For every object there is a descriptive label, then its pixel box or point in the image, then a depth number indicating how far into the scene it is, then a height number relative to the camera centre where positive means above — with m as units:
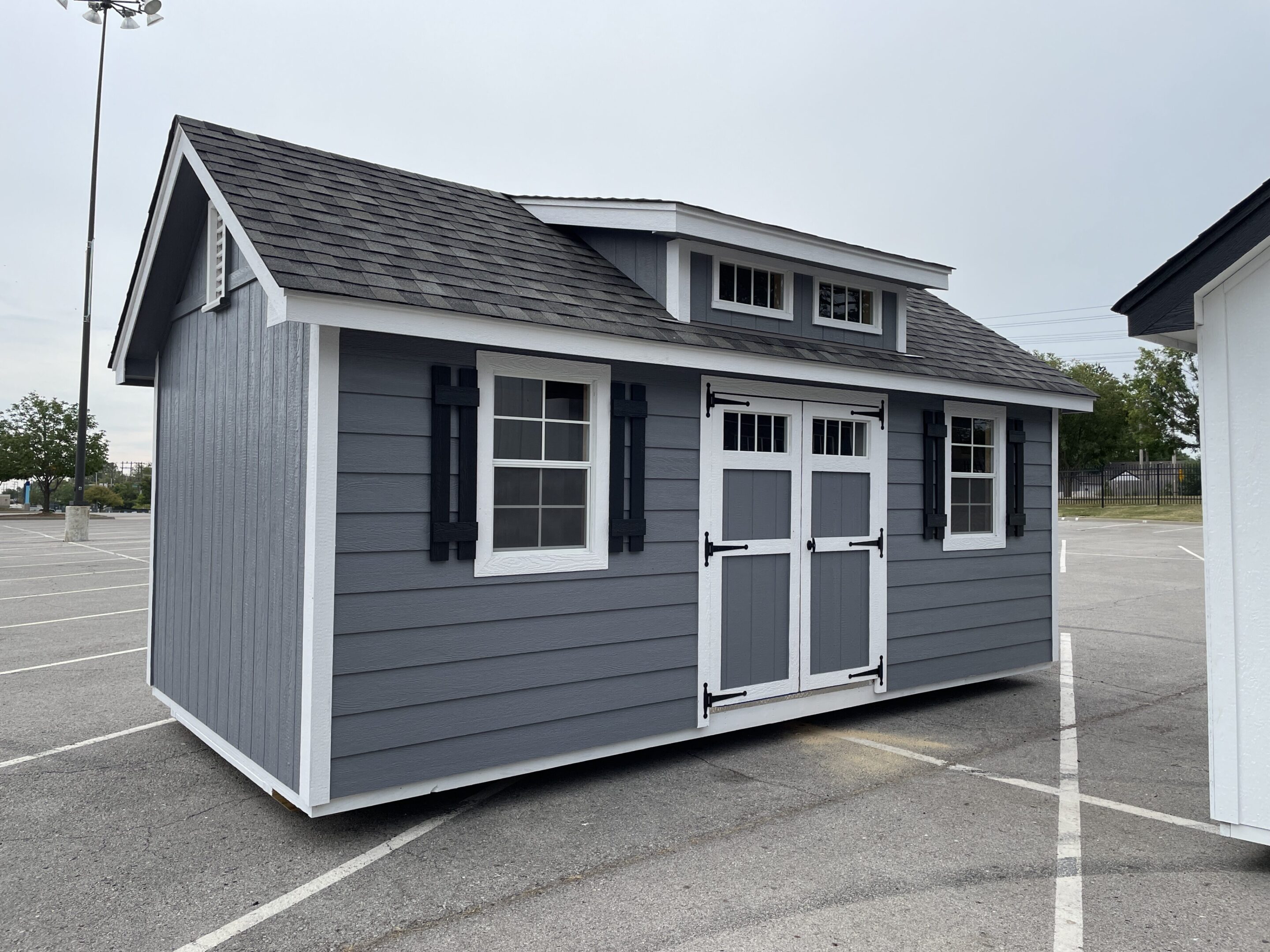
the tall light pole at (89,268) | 19.33 +5.46
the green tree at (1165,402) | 41.59 +5.11
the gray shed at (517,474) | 4.16 +0.15
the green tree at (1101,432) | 45.53 +3.89
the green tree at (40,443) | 32.03 +1.93
